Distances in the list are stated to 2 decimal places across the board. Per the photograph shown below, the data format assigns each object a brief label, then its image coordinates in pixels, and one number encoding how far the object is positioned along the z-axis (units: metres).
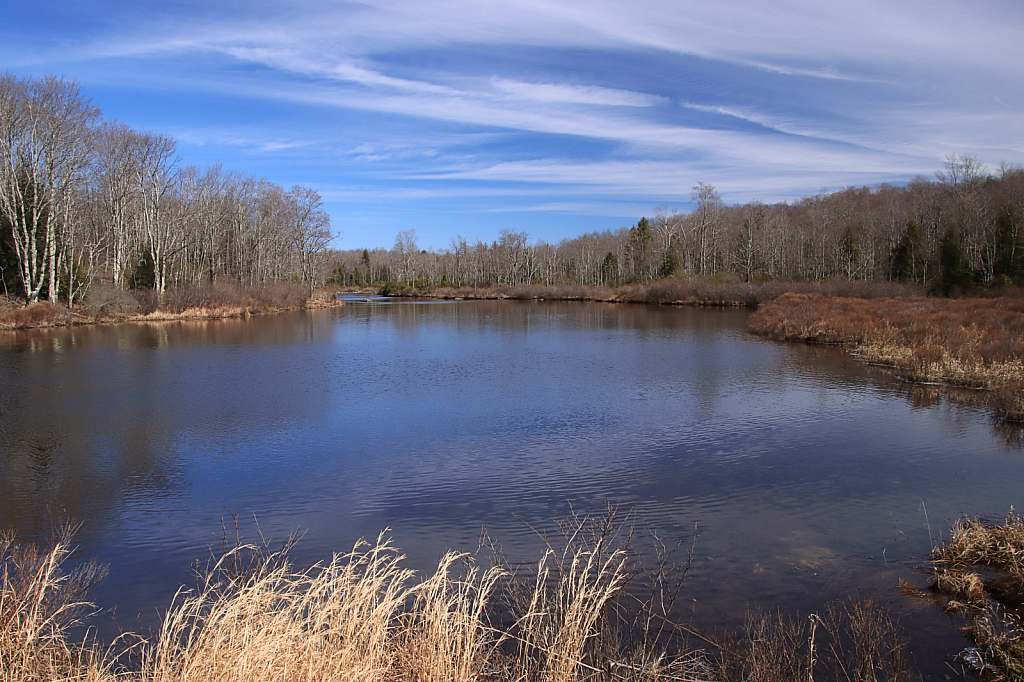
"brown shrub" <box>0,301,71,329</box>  31.20
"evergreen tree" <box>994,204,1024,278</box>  44.56
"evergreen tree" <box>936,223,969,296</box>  47.43
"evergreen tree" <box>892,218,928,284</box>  55.44
